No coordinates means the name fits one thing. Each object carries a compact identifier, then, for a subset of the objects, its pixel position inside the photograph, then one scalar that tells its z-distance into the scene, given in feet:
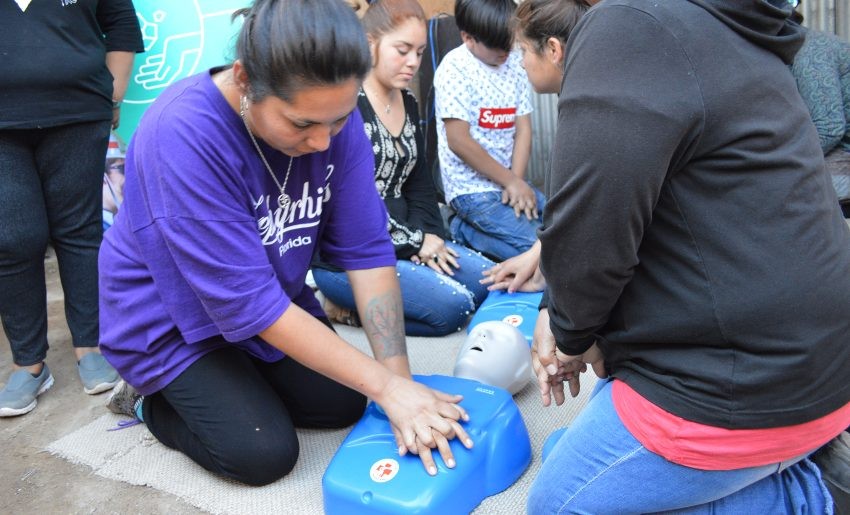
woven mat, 5.36
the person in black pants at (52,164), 6.66
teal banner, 9.37
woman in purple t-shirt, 4.24
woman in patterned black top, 7.73
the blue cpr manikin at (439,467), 4.62
